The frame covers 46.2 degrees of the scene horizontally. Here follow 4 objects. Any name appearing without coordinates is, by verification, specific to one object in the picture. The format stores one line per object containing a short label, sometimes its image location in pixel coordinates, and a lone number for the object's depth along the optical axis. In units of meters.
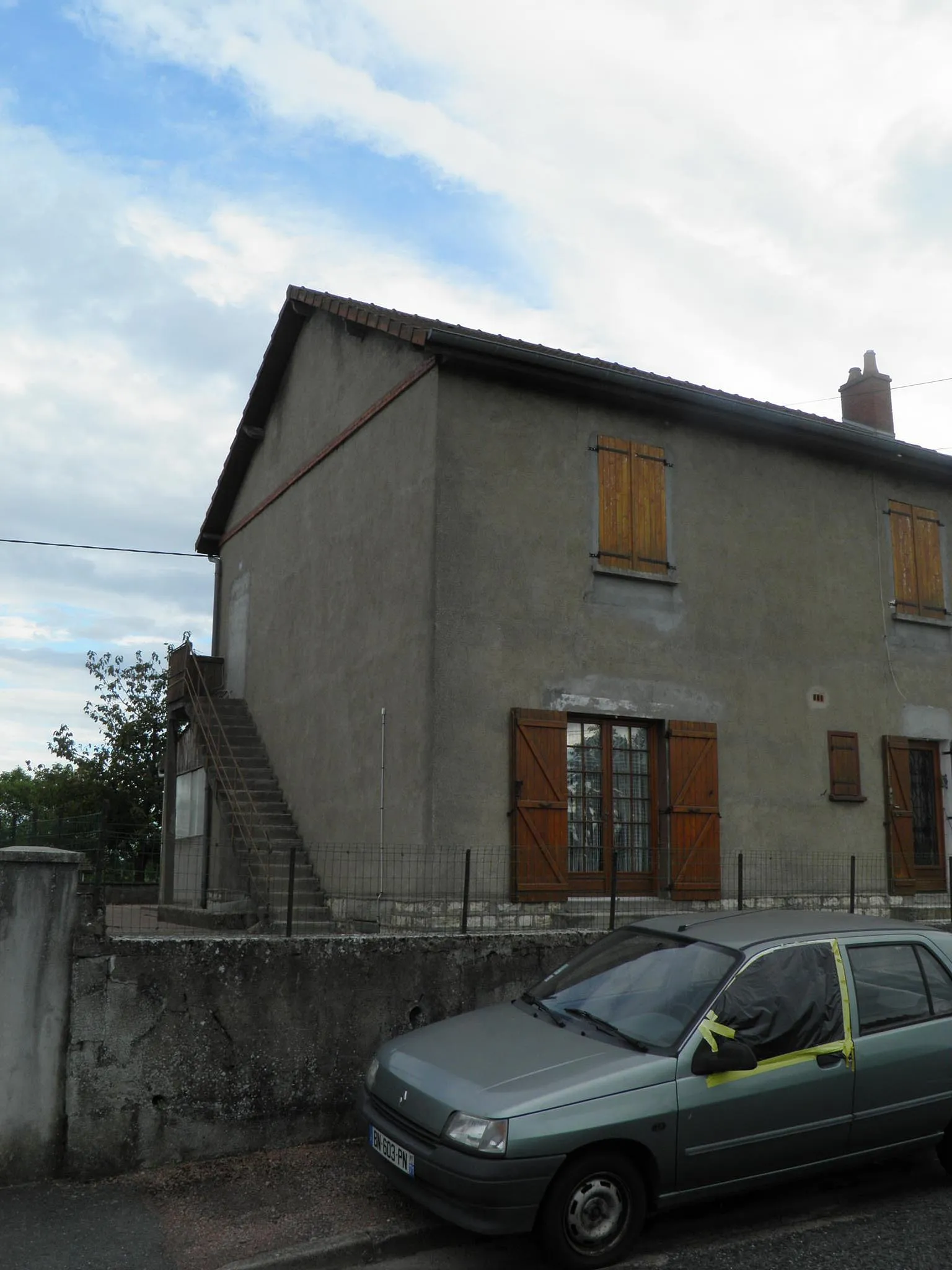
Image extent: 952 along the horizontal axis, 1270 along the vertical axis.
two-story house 11.18
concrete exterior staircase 12.66
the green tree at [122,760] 31.53
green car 5.00
